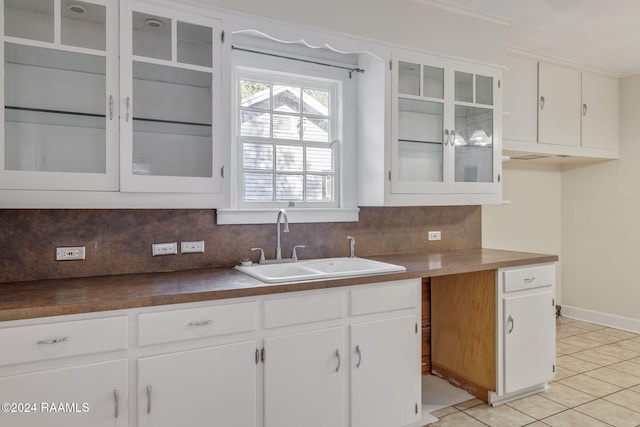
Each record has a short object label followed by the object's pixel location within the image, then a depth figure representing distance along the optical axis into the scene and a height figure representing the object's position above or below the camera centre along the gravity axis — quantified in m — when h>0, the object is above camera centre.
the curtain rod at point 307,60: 2.58 +0.98
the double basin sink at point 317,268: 2.05 -0.31
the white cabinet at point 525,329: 2.61 -0.74
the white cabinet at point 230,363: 1.52 -0.63
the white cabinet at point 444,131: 2.75 +0.55
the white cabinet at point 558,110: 3.53 +0.91
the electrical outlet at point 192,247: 2.35 -0.20
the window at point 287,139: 2.68 +0.48
